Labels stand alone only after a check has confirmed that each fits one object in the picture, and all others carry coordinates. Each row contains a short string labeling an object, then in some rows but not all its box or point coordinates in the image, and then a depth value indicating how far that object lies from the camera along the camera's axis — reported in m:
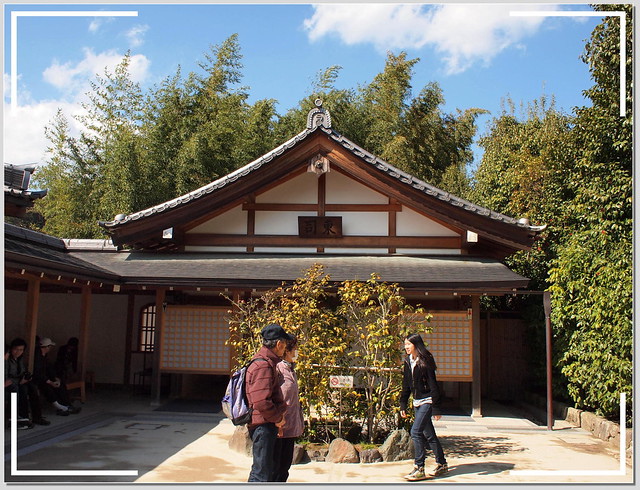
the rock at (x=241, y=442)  7.65
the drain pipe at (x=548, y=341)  10.05
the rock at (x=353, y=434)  8.03
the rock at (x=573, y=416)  10.50
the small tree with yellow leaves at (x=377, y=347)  7.84
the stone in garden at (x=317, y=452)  7.40
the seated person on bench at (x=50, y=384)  10.05
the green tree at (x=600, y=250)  9.17
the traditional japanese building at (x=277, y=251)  11.09
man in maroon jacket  4.86
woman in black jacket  6.61
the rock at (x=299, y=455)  7.19
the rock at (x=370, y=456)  7.23
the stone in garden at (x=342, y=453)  7.22
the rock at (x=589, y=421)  9.76
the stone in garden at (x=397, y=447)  7.30
